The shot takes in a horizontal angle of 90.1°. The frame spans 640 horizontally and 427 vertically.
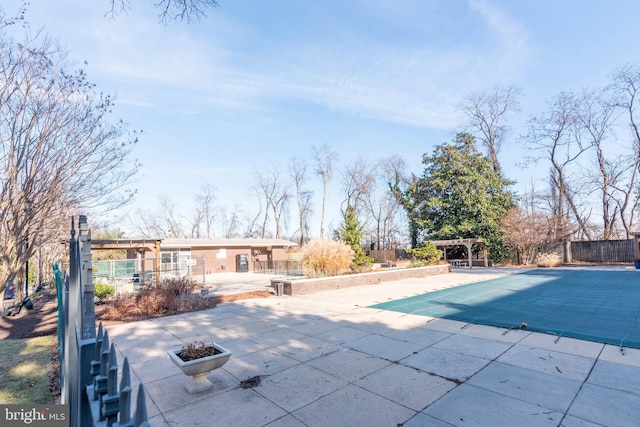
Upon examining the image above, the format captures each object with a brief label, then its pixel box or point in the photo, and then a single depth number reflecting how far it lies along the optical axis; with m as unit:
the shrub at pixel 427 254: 18.52
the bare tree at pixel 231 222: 43.00
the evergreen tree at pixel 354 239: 14.41
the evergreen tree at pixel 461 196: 23.59
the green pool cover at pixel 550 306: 5.64
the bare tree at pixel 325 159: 36.97
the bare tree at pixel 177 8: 2.98
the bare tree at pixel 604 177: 23.77
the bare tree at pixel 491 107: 27.48
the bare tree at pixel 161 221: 38.62
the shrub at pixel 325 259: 13.09
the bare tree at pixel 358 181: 36.69
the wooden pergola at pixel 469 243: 21.50
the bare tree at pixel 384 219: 36.81
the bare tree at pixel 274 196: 39.88
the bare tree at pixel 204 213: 40.72
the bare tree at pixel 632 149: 22.58
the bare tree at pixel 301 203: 39.40
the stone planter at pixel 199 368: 3.42
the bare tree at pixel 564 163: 24.90
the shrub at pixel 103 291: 10.68
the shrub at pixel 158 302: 8.03
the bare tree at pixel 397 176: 33.88
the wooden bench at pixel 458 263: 23.56
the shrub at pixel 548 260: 19.88
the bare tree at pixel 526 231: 21.42
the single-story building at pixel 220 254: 22.78
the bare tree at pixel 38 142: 6.91
